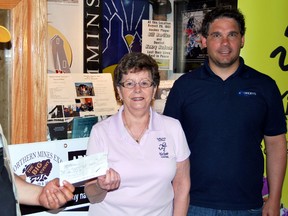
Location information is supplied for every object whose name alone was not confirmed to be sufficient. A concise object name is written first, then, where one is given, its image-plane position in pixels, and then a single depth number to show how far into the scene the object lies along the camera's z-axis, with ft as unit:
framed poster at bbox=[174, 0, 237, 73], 10.02
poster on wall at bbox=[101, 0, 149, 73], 9.21
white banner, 7.38
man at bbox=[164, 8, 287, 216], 6.87
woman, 5.94
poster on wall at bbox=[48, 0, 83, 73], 8.35
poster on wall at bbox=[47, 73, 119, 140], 8.27
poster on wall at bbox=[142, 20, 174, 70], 9.84
